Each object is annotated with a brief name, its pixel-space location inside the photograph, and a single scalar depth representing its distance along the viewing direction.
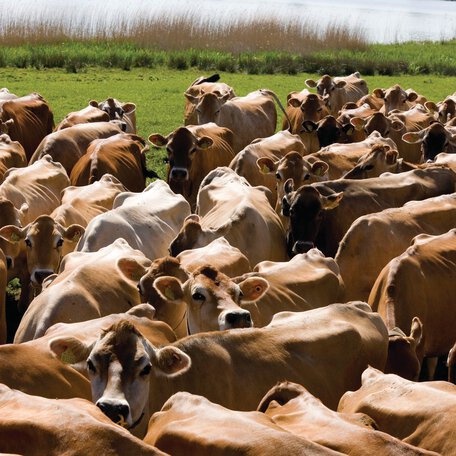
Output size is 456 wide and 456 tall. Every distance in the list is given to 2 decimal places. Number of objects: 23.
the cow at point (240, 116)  31.98
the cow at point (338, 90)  40.58
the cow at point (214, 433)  8.54
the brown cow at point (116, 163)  24.37
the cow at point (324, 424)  8.92
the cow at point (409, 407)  10.39
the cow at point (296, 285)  15.13
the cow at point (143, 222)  18.28
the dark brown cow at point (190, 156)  25.59
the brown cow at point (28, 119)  30.73
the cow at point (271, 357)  11.64
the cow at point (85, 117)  29.83
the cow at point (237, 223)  17.81
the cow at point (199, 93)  34.91
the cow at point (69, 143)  26.30
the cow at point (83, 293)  14.47
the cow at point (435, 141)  26.36
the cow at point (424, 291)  16.06
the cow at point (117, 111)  33.34
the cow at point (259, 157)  24.56
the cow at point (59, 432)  8.28
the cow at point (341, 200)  19.45
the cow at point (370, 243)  18.08
